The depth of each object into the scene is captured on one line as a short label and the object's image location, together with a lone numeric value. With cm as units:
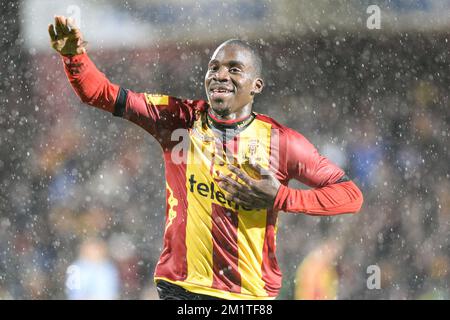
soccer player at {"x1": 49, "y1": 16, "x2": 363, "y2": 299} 602
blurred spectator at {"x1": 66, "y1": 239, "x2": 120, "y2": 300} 1171
